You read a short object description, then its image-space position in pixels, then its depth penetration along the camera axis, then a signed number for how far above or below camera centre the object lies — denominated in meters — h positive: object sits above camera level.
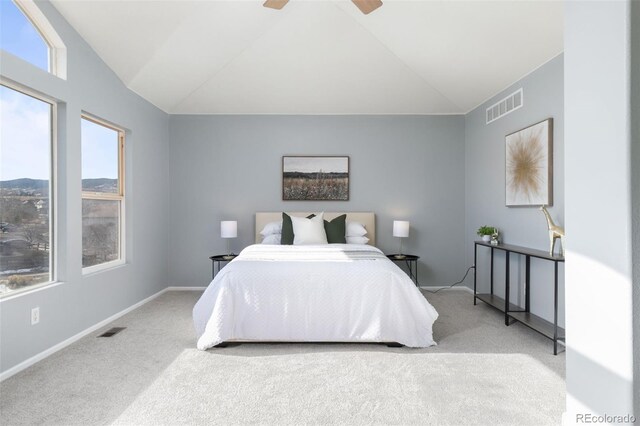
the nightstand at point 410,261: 4.87 -0.68
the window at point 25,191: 2.61 +0.16
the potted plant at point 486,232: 4.21 -0.23
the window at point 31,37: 2.59 +1.32
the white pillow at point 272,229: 4.87 -0.22
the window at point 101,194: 3.57 +0.19
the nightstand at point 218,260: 4.80 -0.62
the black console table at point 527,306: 2.89 -0.96
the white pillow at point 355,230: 4.90 -0.24
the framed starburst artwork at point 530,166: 3.35 +0.45
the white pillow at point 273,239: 4.76 -0.35
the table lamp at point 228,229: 4.84 -0.22
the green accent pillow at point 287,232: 4.66 -0.25
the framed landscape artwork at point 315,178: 5.23 +0.47
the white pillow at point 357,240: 4.83 -0.37
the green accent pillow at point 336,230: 4.74 -0.23
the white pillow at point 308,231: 4.54 -0.24
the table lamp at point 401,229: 4.90 -0.23
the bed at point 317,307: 3.01 -0.78
